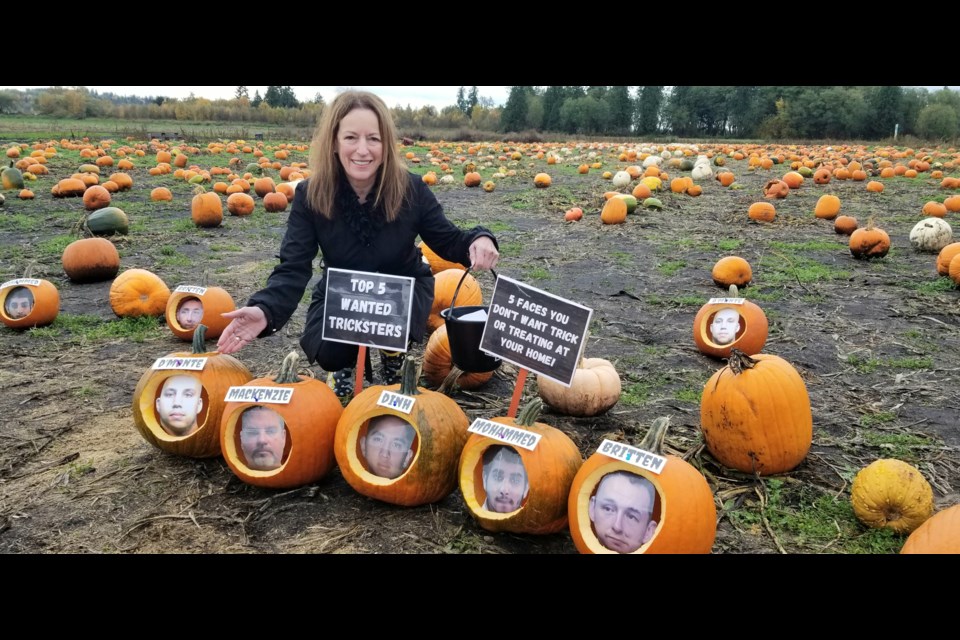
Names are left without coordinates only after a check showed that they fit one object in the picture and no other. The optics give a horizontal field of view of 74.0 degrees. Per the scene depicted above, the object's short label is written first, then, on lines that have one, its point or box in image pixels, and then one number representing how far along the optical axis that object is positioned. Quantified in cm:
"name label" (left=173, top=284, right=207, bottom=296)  480
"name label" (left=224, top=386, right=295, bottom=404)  287
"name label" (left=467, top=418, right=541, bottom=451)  257
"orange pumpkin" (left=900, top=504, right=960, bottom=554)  213
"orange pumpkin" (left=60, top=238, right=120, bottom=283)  657
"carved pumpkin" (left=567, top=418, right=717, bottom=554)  229
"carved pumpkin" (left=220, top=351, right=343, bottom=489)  288
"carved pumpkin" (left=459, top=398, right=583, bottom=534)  254
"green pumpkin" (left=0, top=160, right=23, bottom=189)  1249
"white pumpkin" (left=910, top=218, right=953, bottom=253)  796
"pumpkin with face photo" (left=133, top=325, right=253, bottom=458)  312
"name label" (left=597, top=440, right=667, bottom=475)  233
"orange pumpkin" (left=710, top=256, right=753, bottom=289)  645
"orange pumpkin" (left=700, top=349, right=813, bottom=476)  306
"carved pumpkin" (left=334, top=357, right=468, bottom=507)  276
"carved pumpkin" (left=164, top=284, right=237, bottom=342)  492
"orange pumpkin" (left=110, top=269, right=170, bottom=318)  546
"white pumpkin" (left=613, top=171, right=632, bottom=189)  1441
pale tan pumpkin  371
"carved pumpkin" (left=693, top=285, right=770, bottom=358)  442
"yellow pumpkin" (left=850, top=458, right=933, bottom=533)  262
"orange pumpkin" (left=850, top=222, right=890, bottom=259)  761
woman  329
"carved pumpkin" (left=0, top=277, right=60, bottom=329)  523
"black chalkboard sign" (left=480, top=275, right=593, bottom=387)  279
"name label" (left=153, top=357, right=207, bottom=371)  314
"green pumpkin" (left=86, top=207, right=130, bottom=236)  856
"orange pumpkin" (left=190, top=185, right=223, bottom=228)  939
